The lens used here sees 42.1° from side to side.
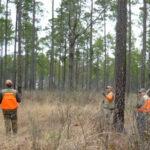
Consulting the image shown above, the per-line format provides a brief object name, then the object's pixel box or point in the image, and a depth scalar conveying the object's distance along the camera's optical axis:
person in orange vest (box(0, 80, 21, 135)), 5.48
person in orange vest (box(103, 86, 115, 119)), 7.51
